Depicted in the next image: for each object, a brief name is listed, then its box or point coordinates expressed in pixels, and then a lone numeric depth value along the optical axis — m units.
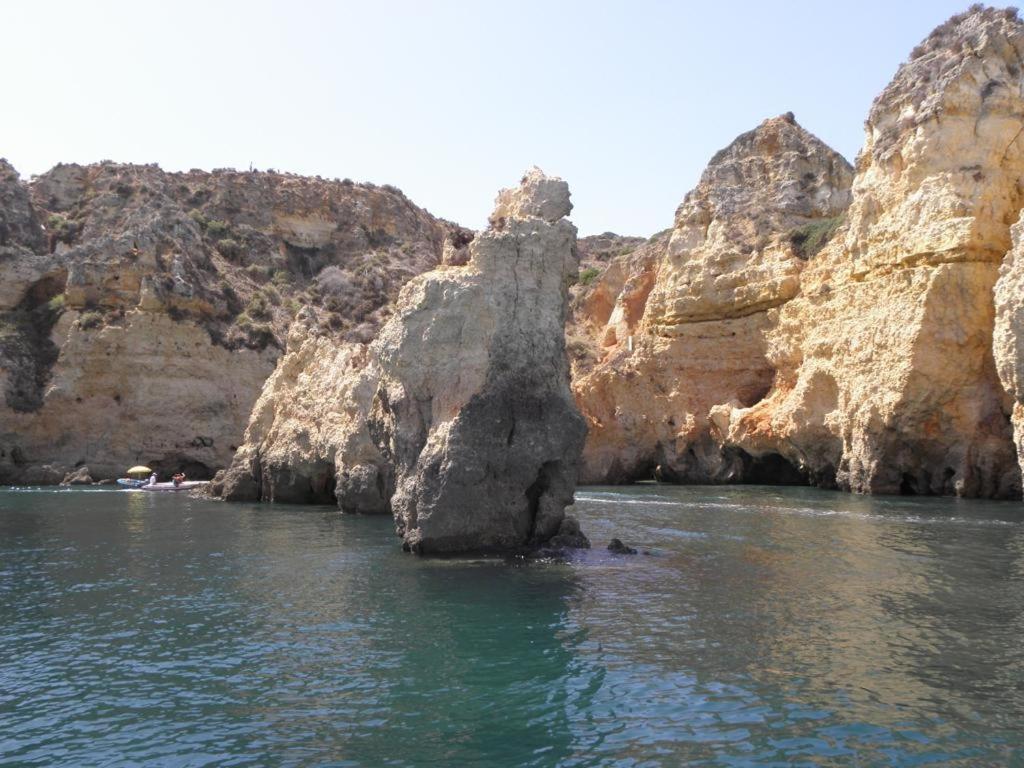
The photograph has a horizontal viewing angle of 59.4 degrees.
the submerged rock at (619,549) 19.36
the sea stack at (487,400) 18.47
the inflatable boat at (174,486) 43.34
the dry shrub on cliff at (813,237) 42.38
